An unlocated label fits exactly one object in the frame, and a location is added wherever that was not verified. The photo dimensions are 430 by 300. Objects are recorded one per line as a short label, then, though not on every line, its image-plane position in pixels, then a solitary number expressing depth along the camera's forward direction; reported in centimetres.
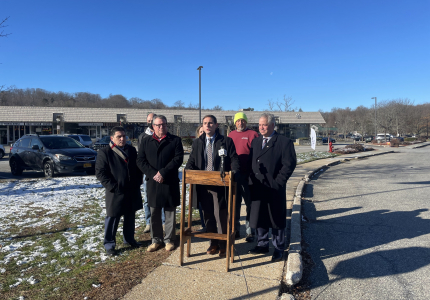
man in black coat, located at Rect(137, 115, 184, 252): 434
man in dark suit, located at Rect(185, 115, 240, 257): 414
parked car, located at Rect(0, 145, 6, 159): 2128
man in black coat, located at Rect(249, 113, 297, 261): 410
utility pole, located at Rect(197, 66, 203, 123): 2586
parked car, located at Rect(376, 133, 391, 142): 5034
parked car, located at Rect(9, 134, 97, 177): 1068
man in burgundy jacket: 452
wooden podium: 371
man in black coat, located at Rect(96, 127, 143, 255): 435
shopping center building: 3934
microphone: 366
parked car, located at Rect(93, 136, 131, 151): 2309
